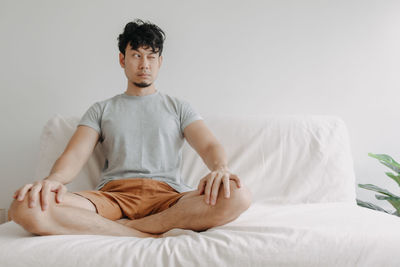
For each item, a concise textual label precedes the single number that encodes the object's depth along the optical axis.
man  1.07
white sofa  0.95
